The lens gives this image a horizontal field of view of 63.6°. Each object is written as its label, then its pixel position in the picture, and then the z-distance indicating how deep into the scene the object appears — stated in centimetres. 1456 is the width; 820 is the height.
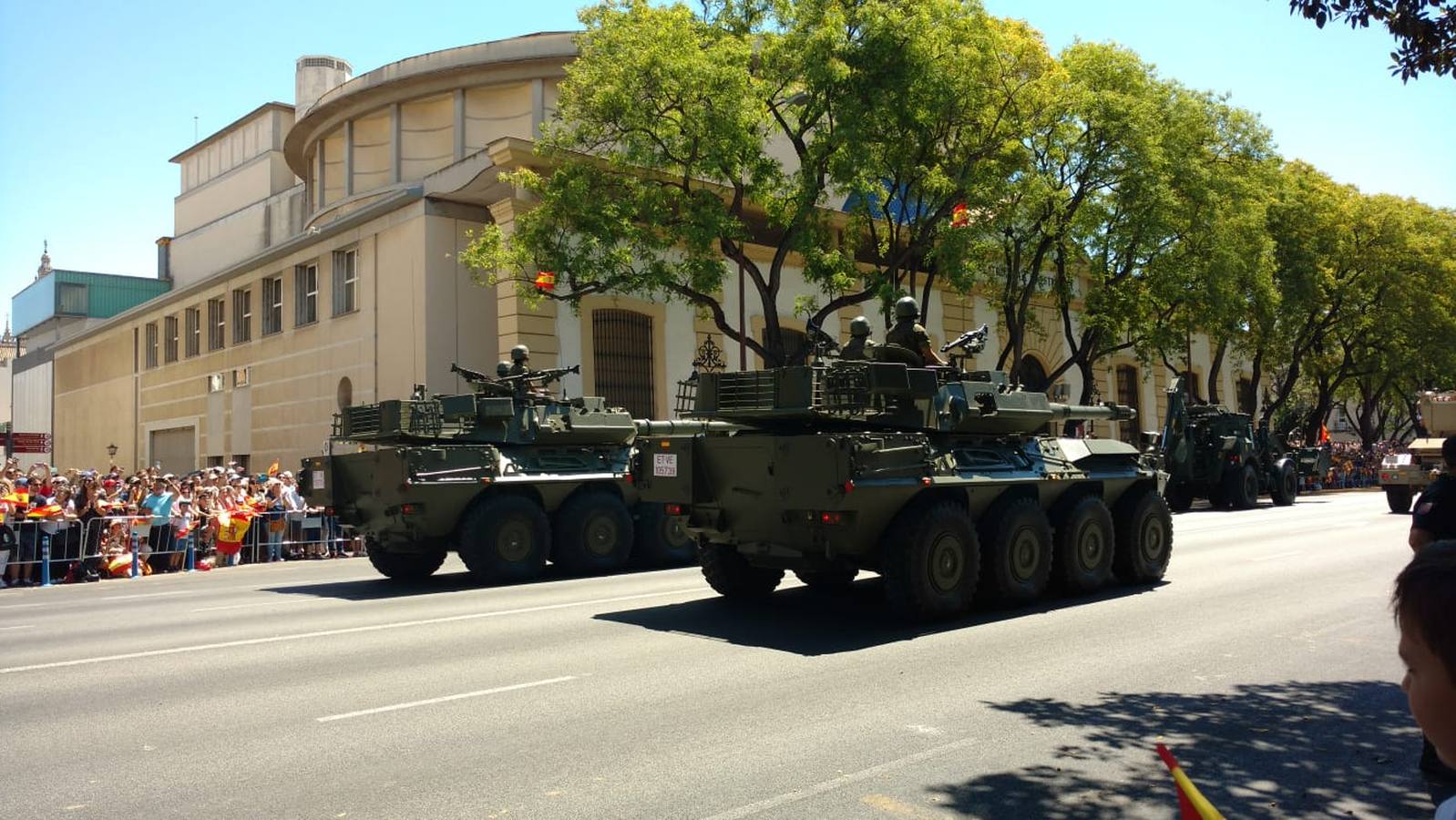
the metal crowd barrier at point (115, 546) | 1658
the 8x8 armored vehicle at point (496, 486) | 1398
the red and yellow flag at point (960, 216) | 2448
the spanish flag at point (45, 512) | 1662
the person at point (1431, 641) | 182
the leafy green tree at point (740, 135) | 2034
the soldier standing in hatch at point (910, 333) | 1109
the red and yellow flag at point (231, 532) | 1912
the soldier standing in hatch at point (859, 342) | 1092
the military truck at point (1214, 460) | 2722
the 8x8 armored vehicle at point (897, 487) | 981
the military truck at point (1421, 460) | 2350
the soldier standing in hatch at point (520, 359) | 1659
